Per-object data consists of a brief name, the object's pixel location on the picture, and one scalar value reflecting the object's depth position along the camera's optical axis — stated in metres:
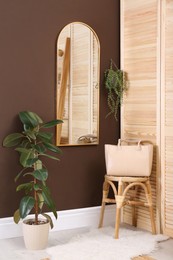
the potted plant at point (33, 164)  3.42
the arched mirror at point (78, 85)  4.03
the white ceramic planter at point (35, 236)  3.43
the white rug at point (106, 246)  3.29
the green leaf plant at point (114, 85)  4.22
